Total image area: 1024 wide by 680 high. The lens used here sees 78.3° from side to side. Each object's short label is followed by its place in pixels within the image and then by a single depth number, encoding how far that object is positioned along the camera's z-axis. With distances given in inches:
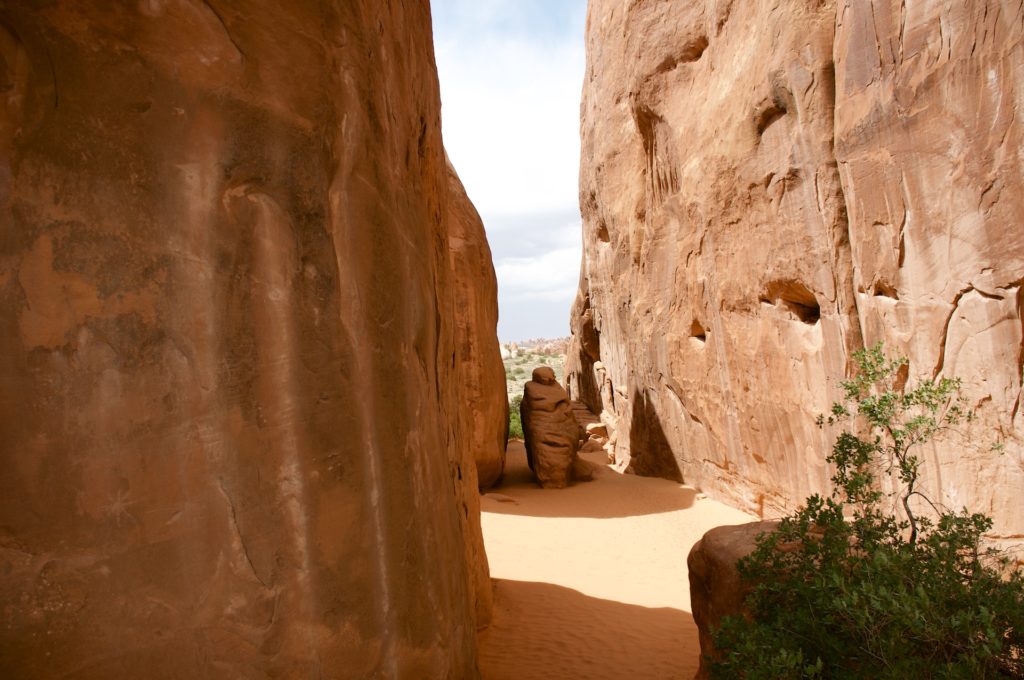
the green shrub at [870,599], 121.1
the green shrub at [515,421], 879.0
